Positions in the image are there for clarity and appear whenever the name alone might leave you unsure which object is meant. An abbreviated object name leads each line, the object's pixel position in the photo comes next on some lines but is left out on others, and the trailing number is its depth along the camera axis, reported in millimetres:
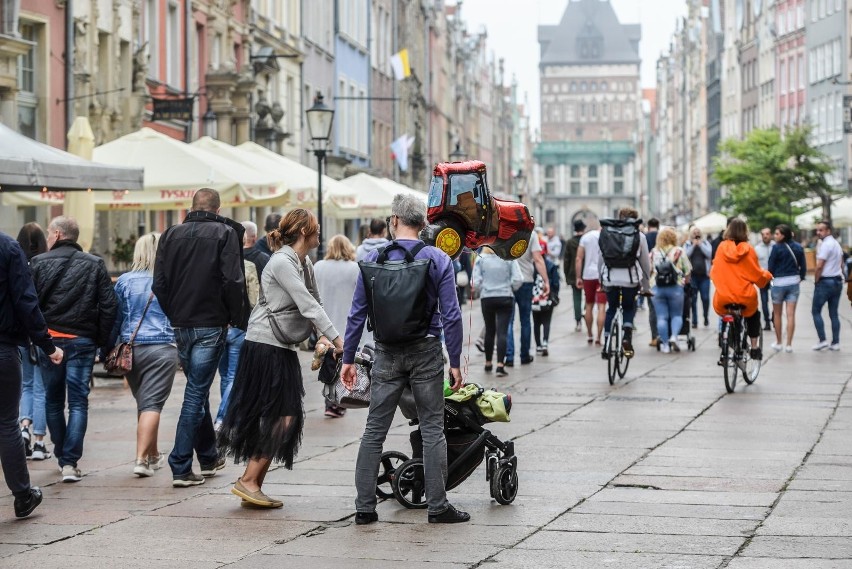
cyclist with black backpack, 18188
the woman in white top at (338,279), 15344
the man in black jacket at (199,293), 10398
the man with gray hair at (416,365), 8703
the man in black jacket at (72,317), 10969
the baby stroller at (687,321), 22000
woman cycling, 16875
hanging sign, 27047
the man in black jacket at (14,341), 9062
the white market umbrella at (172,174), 19172
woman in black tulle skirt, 9344
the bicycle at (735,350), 16125
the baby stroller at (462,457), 9164
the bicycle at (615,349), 17391
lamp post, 27122
